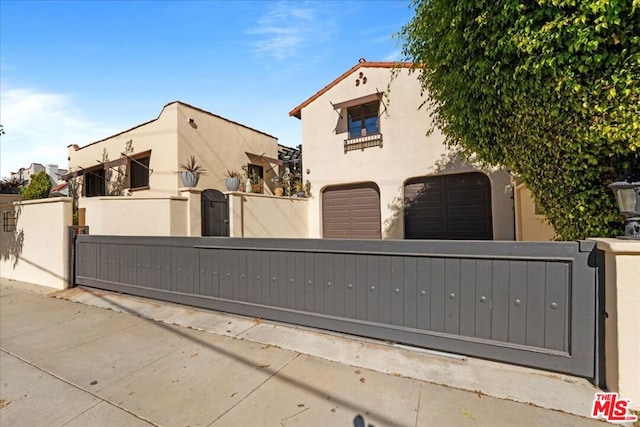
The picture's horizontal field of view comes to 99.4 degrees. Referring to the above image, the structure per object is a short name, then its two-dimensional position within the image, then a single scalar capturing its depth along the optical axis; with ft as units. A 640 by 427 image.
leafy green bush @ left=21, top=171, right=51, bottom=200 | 25.25
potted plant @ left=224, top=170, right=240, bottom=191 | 24.96
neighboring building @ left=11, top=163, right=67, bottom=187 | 54.44
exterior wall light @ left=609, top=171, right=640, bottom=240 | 7.00
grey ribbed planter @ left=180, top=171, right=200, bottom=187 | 23.31
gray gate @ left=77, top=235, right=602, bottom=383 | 7.80
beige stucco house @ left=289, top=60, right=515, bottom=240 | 24.25
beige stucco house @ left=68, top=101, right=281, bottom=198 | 29.48
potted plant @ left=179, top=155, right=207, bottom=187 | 23.32
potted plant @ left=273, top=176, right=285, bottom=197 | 31.42
